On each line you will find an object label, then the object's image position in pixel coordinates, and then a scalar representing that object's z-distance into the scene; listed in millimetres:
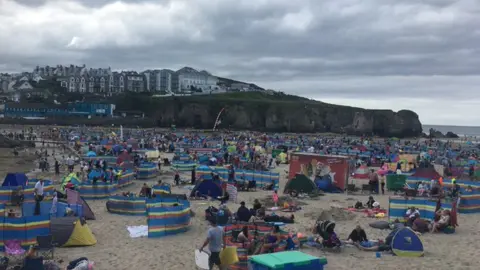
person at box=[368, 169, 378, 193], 21562
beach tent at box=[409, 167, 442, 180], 22986
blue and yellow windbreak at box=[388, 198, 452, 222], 14531
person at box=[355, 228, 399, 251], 11297
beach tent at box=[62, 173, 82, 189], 18844
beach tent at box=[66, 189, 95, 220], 14500
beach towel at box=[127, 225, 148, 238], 12712
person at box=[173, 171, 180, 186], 22953
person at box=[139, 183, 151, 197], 17334
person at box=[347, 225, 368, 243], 11844
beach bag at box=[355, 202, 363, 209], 17172
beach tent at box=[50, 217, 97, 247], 11242
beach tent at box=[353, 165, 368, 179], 27078
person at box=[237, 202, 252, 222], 13109
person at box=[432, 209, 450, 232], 13562
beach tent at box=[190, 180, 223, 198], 18859
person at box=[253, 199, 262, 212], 14335
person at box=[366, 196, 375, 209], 17188
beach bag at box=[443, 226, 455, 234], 13555
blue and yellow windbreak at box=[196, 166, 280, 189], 22375
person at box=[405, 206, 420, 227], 13805
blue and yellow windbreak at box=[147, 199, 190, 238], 12648
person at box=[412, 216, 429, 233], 13430
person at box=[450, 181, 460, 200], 18614
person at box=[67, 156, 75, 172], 27662
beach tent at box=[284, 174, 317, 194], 20016
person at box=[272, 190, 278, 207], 17516
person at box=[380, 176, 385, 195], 21750
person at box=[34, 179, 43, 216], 15234
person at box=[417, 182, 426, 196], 19766
